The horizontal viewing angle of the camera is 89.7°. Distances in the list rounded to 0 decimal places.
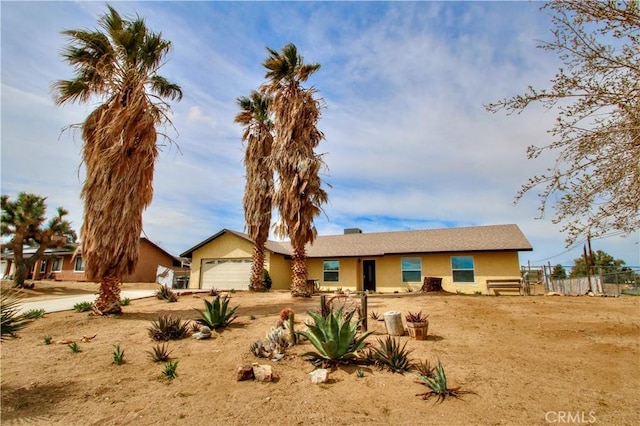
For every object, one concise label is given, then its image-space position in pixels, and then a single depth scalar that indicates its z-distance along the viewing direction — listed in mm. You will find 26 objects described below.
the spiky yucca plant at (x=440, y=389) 4809
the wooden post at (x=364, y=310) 8172
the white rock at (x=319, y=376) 5470
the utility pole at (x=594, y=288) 18422
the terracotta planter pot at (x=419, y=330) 7570
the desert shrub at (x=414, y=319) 7708
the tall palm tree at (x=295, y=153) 16094
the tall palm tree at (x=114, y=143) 10906
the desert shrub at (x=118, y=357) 6629
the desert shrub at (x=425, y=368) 5453
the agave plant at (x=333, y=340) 6133
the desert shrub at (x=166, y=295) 14615
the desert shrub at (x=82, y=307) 11716
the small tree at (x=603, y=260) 50375
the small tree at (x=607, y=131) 4094
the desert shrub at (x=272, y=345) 6719
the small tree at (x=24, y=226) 22188
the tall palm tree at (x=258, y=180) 19938
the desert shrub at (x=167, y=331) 8107
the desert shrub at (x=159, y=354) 6719
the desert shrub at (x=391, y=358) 5773
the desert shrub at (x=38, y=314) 10223
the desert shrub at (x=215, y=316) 8773
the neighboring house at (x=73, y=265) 31469
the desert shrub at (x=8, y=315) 5141
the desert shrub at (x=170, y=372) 5912
